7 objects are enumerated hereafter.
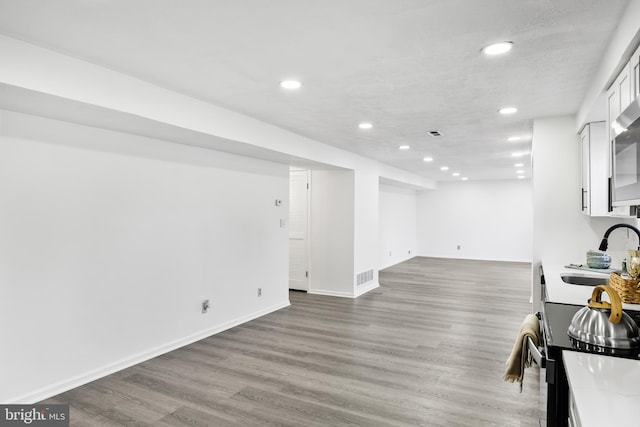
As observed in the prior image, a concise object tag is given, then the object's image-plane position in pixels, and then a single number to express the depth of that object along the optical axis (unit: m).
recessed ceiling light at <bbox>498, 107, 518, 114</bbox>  3.73
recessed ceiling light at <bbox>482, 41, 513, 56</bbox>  2.33
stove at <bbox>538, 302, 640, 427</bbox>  1.63
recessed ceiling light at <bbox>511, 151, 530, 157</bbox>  6.38
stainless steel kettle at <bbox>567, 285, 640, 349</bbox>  1.63
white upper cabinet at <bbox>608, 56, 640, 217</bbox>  1.90
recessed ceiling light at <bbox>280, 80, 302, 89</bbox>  3.01
